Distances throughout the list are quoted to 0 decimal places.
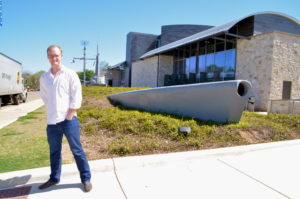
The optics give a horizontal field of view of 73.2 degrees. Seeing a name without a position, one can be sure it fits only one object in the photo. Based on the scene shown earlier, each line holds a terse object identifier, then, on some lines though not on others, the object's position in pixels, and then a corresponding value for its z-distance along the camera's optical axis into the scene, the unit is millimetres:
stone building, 12039
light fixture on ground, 4754
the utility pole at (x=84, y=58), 36719
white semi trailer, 12719
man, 2545
